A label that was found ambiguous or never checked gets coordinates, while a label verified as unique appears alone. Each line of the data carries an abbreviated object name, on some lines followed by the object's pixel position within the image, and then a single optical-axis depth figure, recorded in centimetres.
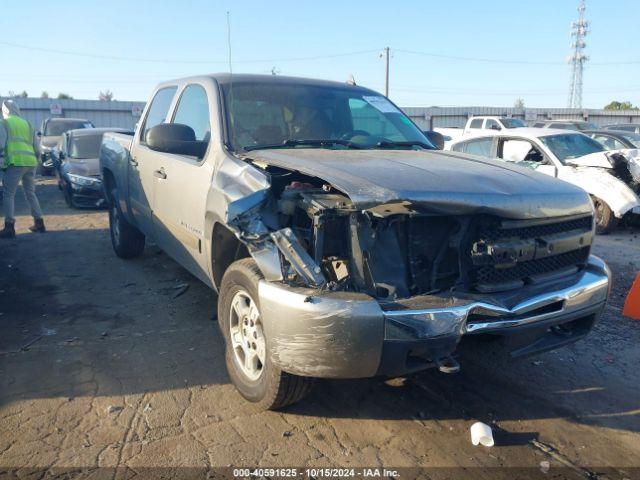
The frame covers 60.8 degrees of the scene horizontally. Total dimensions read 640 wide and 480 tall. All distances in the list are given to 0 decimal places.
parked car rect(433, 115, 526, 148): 2056
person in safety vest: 825
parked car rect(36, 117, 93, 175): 1699
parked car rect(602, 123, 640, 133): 1982
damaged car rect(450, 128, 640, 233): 843
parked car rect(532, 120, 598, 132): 1877
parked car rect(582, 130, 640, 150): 1170
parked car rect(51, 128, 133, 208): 1079
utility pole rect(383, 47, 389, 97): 4167
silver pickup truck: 266
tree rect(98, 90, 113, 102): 7375
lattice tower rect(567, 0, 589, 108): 5691
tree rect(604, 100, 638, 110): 5166
